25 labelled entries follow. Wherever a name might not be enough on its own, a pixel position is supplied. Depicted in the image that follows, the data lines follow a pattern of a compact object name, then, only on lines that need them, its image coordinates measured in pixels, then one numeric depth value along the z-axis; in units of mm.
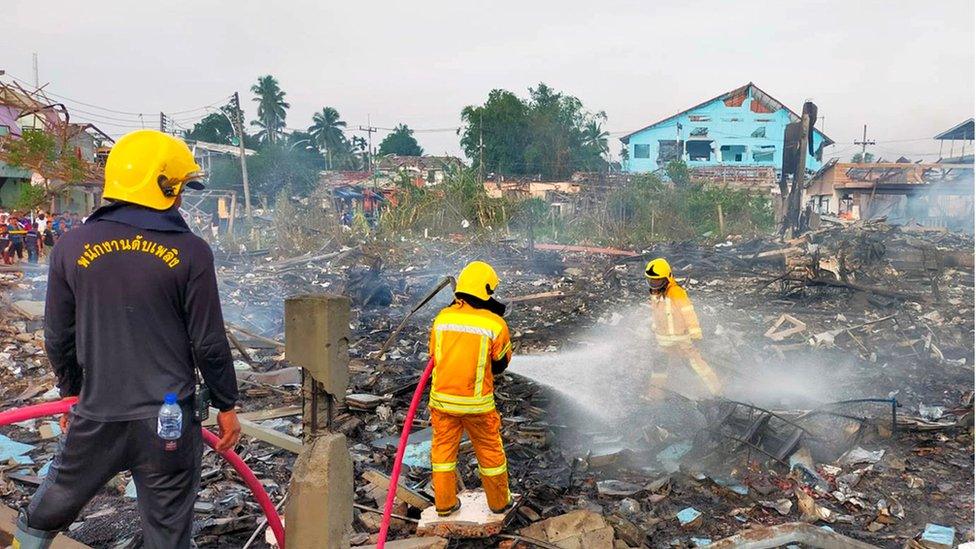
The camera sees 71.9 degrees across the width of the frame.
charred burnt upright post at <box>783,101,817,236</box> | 16047
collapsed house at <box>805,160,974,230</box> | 25297
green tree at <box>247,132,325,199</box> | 35938
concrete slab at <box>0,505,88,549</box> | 3375
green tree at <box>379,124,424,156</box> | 66812
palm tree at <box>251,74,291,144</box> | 64125
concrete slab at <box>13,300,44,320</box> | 9750
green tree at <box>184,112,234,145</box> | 58312
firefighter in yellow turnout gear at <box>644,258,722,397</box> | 6238
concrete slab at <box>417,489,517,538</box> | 3969
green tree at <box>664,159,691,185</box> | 28097
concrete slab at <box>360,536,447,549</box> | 3691
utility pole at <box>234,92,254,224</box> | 25497
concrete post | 2908
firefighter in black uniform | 2408
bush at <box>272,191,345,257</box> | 19500
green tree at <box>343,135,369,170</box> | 55812
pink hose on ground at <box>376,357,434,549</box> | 3464
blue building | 40156
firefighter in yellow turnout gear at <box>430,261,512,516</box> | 4027
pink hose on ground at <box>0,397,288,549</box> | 2490
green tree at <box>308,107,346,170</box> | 67062
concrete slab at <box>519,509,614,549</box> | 3760
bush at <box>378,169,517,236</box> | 22500
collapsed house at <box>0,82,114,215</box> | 17688
